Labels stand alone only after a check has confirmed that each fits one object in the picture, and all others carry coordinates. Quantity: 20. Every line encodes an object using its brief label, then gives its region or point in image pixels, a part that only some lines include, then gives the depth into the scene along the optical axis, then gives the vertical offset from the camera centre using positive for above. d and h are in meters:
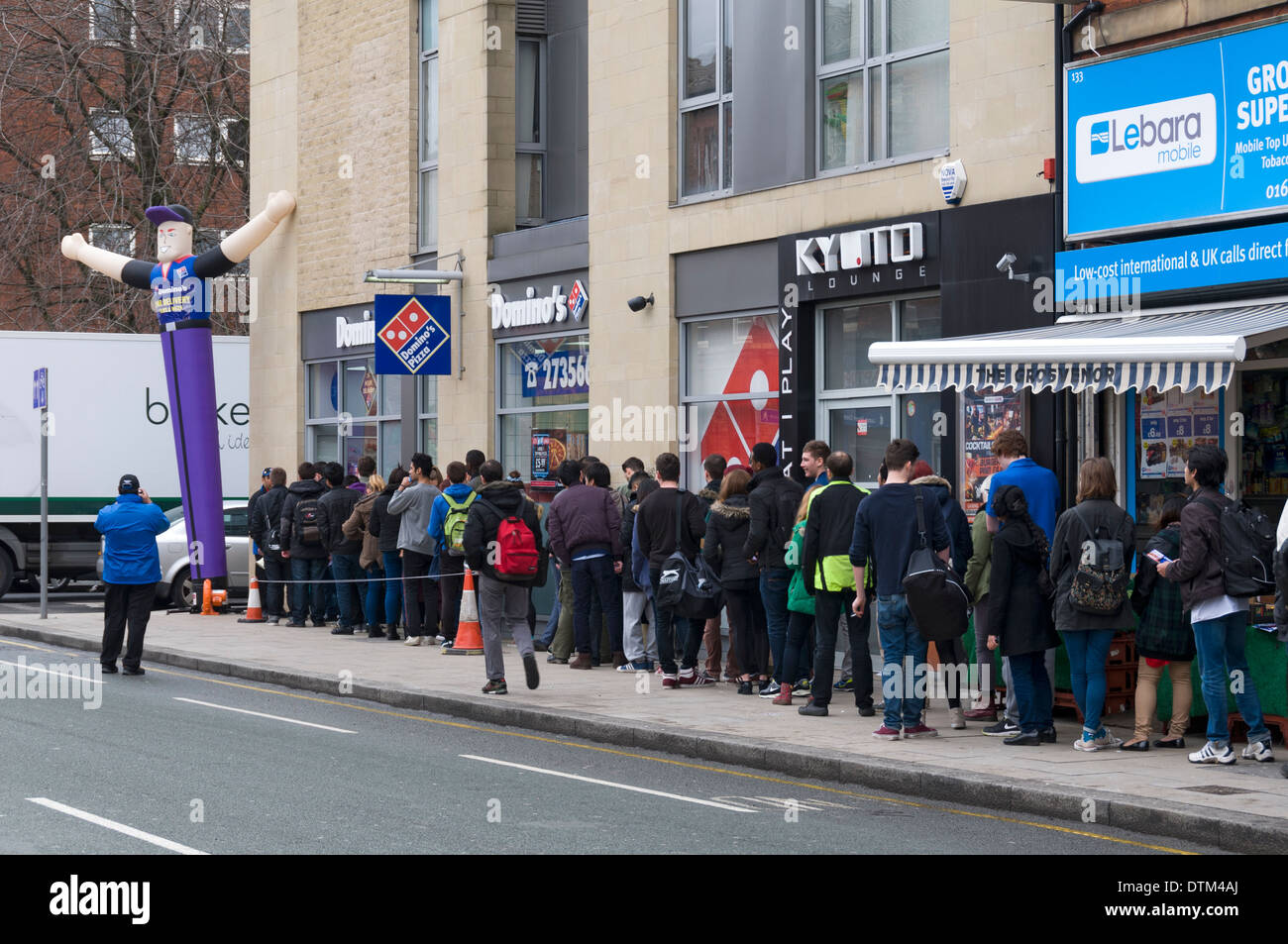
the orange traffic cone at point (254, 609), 22.69 -1.85
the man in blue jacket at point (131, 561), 16.11 -0.85
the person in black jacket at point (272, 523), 22.05 -0.66
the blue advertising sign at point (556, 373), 20.05 +1.20
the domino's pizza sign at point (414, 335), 20.53 +1.71
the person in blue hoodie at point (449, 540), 17.56 -0.71
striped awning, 10.78 +0.80
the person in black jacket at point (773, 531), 13.45 -0.48
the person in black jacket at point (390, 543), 19.30 -0.81
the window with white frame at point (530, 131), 21.83 +4.46
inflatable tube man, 23.89 +1.52
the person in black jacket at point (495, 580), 13.79 -0.89
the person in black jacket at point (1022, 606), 11.25 -0.91
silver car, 24.81 -1.25
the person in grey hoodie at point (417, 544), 18.78 -0.81
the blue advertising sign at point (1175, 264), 12.23 +1.59
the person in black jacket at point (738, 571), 14.02 -0.83
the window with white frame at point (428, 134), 22.94 +4.66
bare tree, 32.38 +6.89
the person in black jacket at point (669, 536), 14.73 -0.57
